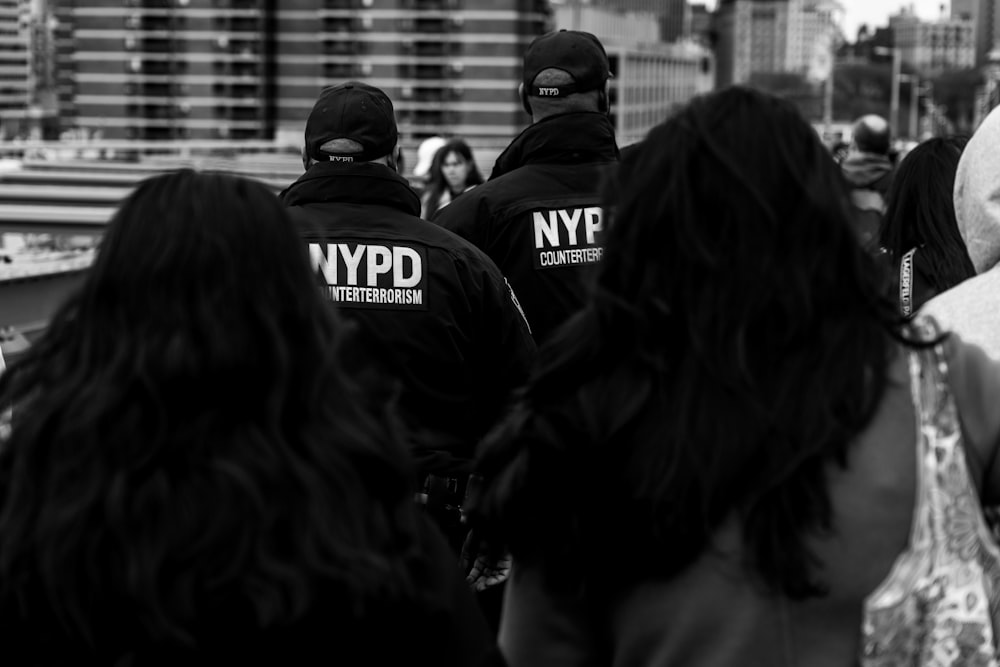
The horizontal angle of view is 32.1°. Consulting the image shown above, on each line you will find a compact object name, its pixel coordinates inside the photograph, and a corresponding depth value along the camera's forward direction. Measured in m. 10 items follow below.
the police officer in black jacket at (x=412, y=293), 4.18
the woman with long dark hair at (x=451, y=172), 9.47
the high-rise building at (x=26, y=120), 167.25
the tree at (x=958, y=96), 144.88
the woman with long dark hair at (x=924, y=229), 4.80
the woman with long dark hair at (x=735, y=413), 2.05
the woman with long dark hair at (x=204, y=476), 1.88
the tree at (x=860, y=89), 161.00
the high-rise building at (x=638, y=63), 140.62
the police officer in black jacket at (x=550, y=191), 4.89
